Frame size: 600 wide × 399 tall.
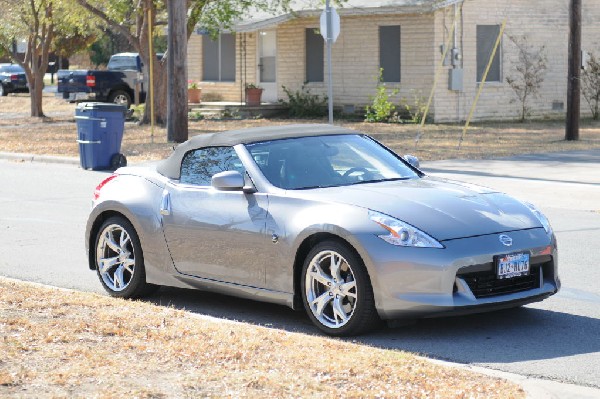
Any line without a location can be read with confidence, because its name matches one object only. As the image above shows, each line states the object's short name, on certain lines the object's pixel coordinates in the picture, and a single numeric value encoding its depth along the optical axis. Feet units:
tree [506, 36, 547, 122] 108.27
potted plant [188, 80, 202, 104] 123.03
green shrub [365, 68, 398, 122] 105.19
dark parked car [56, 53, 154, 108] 120.26
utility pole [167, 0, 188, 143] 78.79
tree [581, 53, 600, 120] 108.13
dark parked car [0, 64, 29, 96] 176.24
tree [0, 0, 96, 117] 115.65
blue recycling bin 70.03
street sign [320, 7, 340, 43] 74.23
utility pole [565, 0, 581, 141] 80.28
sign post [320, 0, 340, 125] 74.08
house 104.42
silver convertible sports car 24.77
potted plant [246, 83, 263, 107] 117.60
